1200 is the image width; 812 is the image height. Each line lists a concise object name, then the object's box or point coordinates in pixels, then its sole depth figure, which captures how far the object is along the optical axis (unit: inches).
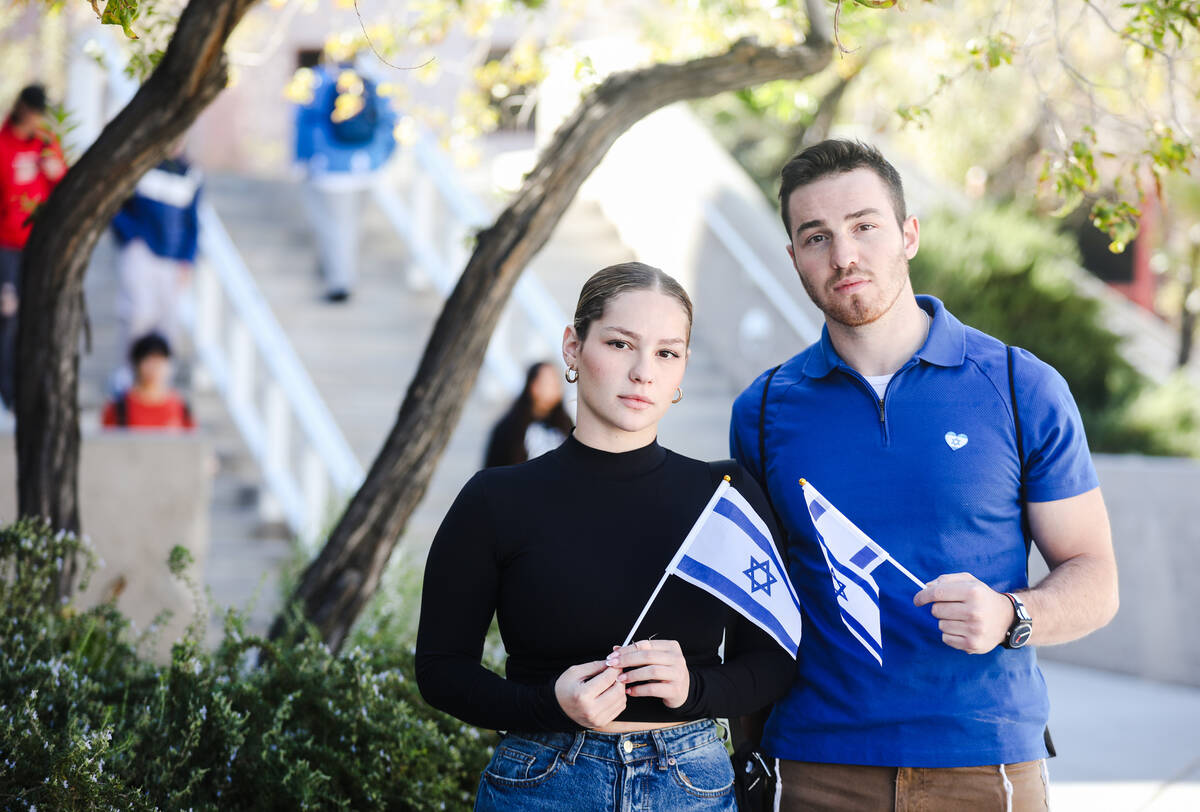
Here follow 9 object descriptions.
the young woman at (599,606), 91.3
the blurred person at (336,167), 391.2
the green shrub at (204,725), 120.8
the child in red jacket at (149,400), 290.8
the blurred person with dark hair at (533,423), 272.1
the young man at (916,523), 100.0
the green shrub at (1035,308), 448.1
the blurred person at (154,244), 334.6
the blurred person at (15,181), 284.2
